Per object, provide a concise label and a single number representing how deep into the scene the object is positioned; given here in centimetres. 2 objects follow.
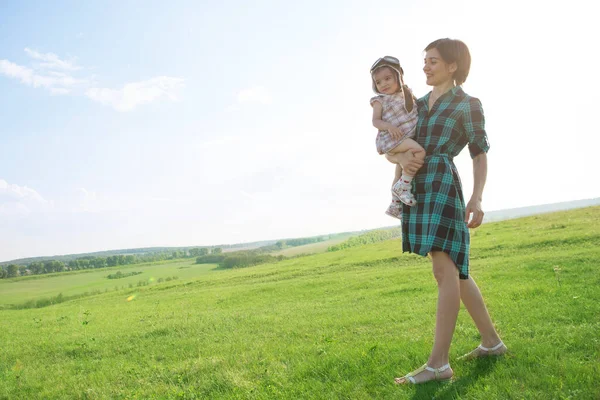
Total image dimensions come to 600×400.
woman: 364
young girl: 373
